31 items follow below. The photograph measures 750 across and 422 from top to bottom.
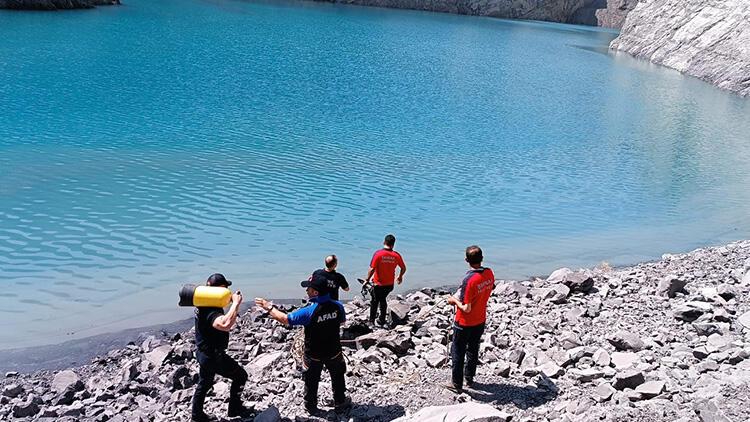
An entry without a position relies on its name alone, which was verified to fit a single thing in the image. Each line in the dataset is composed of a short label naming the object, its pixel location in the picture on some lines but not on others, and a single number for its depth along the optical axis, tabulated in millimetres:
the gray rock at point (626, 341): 8766
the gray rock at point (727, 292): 10766
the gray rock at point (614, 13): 131000
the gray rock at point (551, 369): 8172
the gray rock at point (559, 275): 12626
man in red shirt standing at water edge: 10586
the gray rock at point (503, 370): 8383
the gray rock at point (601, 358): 8281
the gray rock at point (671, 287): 11320
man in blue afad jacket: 7328
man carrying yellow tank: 7047
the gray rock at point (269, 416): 7242
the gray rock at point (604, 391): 7306
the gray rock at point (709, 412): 6418
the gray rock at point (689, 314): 9812
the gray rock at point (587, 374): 7938
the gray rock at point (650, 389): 7156
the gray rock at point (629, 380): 7422
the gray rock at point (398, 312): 10673
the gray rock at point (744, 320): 9227
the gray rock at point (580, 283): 11953
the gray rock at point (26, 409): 7805
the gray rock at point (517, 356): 8758
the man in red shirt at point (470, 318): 7773
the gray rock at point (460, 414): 6801
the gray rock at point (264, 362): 8836
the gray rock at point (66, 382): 8406
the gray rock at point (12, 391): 8412
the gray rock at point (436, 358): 8750
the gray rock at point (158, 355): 9142
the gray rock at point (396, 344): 9203
